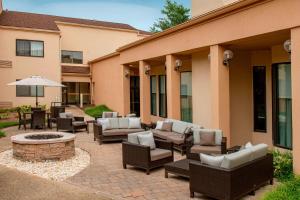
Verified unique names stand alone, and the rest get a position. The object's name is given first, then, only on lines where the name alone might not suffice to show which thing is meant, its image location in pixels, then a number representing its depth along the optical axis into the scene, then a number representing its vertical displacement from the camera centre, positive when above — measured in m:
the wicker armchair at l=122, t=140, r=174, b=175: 7.40 -1.74
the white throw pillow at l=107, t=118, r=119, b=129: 11.65 -1.12
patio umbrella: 14.34 +1.04
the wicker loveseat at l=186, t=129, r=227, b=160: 7.92 -1.59
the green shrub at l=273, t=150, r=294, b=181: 6.73 -1.92
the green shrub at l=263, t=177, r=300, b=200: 5.35 -2.12
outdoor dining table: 14.58 -0.86
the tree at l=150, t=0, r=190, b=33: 34.65 +11.91
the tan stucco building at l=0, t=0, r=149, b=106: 20.82 +4.40
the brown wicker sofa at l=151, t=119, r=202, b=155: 9.17 -1.43
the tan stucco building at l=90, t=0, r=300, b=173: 7.08 +1.22
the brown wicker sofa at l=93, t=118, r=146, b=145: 11.18 -1.47
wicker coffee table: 6.64 -1.89
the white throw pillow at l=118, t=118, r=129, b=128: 11.81 -1.14
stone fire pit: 8.63 -1.71
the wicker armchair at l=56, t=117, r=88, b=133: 13.46 -1.35
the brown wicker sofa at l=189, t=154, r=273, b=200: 5.33 -1.83
